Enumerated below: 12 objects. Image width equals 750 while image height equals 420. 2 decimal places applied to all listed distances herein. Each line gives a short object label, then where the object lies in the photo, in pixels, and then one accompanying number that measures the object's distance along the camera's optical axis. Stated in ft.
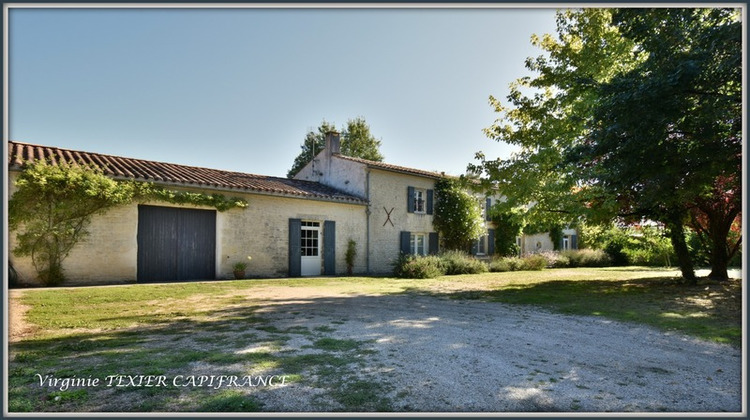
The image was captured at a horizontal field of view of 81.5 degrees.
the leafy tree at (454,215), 71.51
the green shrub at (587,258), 81.05
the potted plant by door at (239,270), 48.03
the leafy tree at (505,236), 80.07
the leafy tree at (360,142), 126.41
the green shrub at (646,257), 80.43
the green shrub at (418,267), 53.67
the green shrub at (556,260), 77.77
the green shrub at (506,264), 67.77
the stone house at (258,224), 41.19
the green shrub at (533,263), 72.18
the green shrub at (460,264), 60.03
